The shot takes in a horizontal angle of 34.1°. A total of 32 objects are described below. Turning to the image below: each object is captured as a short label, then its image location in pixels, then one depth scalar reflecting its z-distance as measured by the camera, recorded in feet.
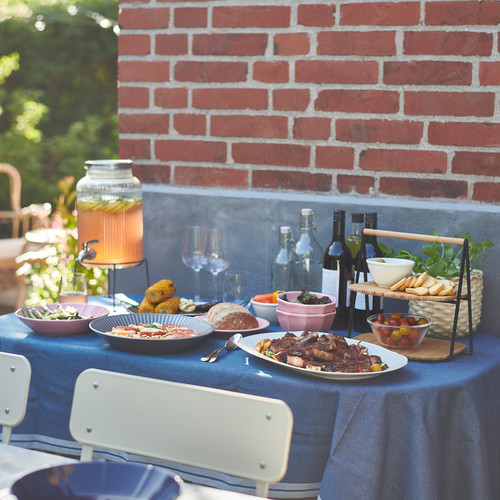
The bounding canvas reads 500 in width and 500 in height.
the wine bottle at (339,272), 6.97
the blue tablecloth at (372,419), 5.40
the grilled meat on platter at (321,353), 5.61
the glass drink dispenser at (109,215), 7.82
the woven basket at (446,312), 6.64
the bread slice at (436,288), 6.09
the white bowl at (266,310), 7.09
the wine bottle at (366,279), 6.75
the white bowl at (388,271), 6.27
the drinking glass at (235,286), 7.63
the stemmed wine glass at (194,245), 7.58
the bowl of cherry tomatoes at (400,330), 6.16
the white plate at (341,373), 5.49
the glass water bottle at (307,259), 7.54
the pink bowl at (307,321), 6.60
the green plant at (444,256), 6.68
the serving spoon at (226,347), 6.03
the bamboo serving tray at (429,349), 6.05
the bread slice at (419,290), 6.07
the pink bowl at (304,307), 6.58
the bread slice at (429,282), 6.17
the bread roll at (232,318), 6.72
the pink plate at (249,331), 6.63
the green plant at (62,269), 11.30
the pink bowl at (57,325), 6.58
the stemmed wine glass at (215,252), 7.59
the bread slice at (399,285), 6.18
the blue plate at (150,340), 6.14
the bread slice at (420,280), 6.17
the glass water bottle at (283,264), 7.62
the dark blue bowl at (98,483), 3.49
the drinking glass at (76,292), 7.40
